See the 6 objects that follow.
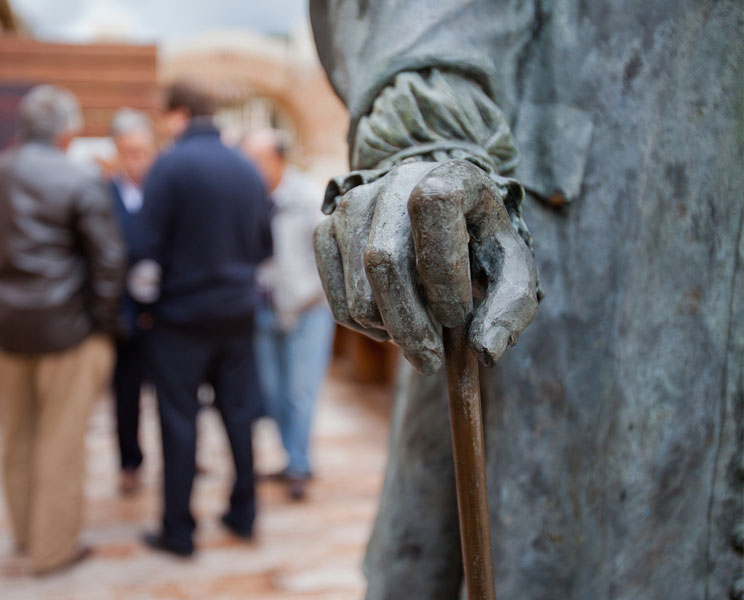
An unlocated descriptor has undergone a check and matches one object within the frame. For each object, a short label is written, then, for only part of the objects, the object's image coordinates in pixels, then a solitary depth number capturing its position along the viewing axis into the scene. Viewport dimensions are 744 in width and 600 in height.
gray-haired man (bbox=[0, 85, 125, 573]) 3.43
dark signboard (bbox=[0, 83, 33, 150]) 5.90
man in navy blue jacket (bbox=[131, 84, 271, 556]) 3.56
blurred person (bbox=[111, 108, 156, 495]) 4.55
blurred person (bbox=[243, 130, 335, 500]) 4.45
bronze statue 1.03
